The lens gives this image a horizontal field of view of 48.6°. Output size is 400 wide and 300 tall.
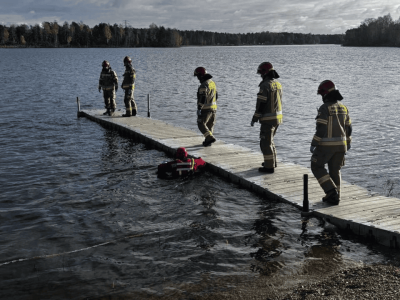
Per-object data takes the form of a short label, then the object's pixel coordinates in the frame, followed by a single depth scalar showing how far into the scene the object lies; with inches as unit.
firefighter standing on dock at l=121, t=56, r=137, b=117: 749.9
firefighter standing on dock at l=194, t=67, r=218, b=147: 521.0
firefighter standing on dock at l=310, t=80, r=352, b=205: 323.6
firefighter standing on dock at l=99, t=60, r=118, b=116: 794.8
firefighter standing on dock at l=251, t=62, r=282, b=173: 404.5
